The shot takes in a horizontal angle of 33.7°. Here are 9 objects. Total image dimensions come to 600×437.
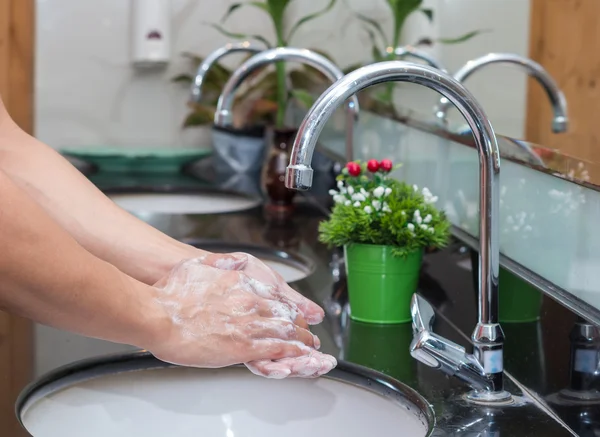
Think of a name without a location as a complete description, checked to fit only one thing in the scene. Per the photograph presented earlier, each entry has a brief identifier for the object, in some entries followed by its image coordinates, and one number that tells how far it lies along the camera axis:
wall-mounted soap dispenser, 3.03
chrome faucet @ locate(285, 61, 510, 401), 1.03
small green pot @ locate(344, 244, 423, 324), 1.36
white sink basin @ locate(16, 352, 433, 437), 1.18
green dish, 2.95
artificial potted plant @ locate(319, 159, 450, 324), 1.35
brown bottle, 2.39
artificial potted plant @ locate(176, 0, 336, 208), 2.85
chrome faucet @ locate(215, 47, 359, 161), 1.66
